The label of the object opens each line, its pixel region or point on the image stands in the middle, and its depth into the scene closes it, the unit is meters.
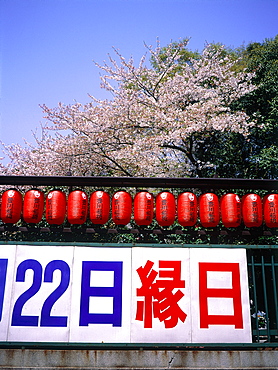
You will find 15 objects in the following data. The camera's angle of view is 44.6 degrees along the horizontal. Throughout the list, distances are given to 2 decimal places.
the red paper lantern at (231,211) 9.50
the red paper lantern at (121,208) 9.48
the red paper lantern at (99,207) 9.62
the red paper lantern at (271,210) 9.24
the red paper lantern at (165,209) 9.62
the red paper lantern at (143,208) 9.61
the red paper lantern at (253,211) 9.38
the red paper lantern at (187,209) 9.56
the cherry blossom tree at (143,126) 19.95
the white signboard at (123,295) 7.11
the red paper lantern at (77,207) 9.42
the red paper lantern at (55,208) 9.48
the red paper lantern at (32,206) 9.29
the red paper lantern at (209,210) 9.48
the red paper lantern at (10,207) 9.20
